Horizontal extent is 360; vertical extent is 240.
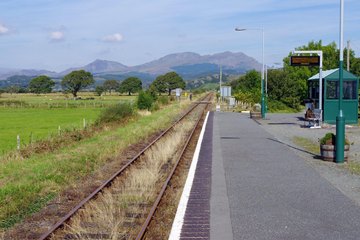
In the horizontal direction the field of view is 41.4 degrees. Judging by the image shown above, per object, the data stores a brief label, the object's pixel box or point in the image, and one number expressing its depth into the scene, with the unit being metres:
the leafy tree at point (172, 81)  154.05
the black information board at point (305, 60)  25.97
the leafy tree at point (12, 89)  175.07
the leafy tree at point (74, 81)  144.38
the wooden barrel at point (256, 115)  35.88
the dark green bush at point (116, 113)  33.12
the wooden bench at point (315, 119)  25.33
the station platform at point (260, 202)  7.43
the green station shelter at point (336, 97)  27.03
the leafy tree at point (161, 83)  138.69
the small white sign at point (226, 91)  51.75
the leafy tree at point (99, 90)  139.84
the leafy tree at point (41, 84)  160.88
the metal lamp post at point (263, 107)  34.25
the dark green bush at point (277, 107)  47.59
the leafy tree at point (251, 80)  68.61
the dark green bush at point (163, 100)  65.63
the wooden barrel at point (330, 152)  14.30
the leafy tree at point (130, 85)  153.50
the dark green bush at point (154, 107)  52.75
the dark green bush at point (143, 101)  49.85
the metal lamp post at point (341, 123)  13.66
